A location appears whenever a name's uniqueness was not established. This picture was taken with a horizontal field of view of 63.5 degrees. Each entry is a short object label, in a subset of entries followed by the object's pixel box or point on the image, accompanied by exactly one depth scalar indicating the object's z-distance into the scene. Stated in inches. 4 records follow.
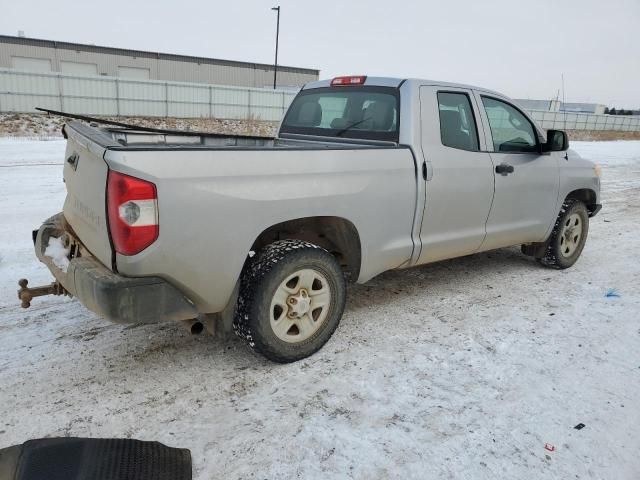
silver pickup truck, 103.0
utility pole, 1322.6
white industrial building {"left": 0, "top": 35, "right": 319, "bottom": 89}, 1656.0
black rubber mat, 82.0
